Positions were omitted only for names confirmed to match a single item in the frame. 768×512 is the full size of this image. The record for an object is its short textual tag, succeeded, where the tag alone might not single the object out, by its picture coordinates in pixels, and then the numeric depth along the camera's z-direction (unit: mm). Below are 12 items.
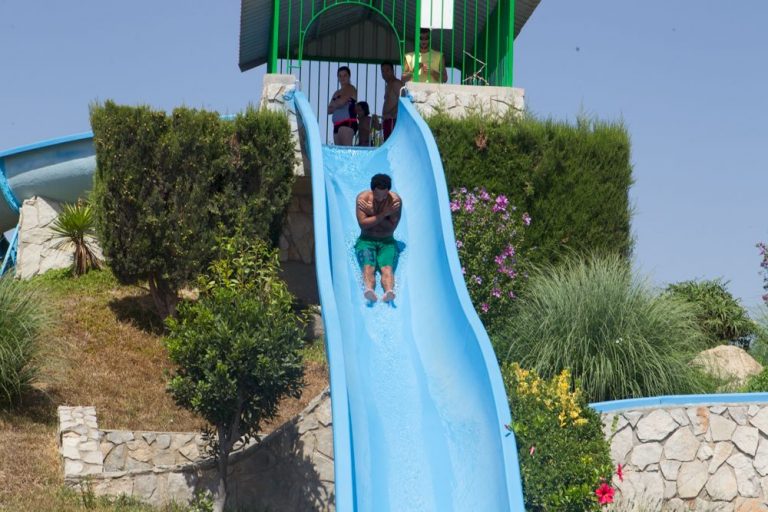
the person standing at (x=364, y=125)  18266
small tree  10883
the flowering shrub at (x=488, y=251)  13445
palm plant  18406
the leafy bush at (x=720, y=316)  16266
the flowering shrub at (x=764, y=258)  17172
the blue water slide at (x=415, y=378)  9125
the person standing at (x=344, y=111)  17906
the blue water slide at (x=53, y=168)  19750
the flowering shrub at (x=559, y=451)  9508
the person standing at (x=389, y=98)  18406
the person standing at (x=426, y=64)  18062
